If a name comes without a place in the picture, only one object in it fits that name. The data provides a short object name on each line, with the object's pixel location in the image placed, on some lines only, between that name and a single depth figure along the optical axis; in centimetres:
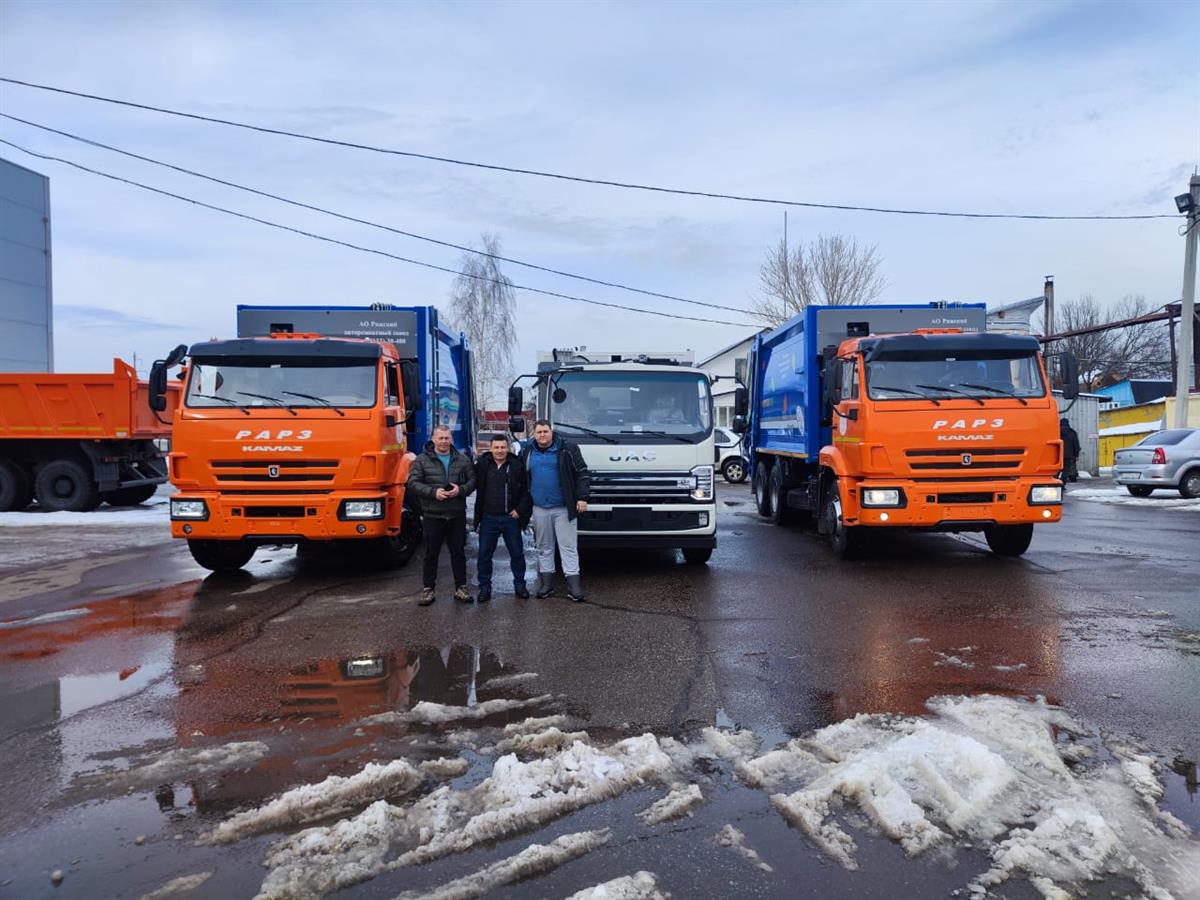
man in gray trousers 832
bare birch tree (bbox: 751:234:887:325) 3466
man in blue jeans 824
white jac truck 927
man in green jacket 805
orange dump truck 1673
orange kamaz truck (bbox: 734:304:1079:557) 934
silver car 1886
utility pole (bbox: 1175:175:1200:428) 2061
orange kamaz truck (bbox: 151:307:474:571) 863
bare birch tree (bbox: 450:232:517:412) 3991
